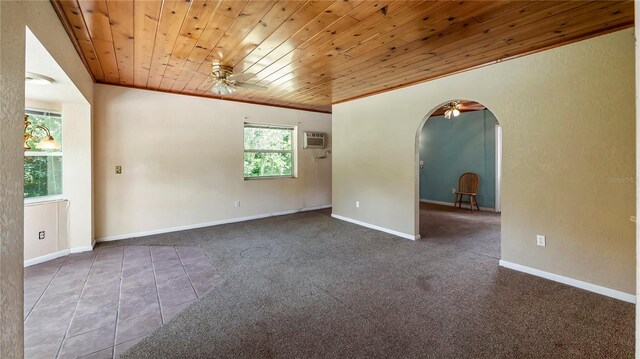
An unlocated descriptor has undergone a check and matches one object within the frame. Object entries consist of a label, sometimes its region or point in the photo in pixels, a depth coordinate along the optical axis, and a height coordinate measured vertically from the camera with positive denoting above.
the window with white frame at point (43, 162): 3.52 +0.20
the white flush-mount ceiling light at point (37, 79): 2.52 +0.93
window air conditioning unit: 6.37 +0.89
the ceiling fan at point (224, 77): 3.39 +1.28
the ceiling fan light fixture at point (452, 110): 5.37 +1.31
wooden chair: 6.76 -0.28
